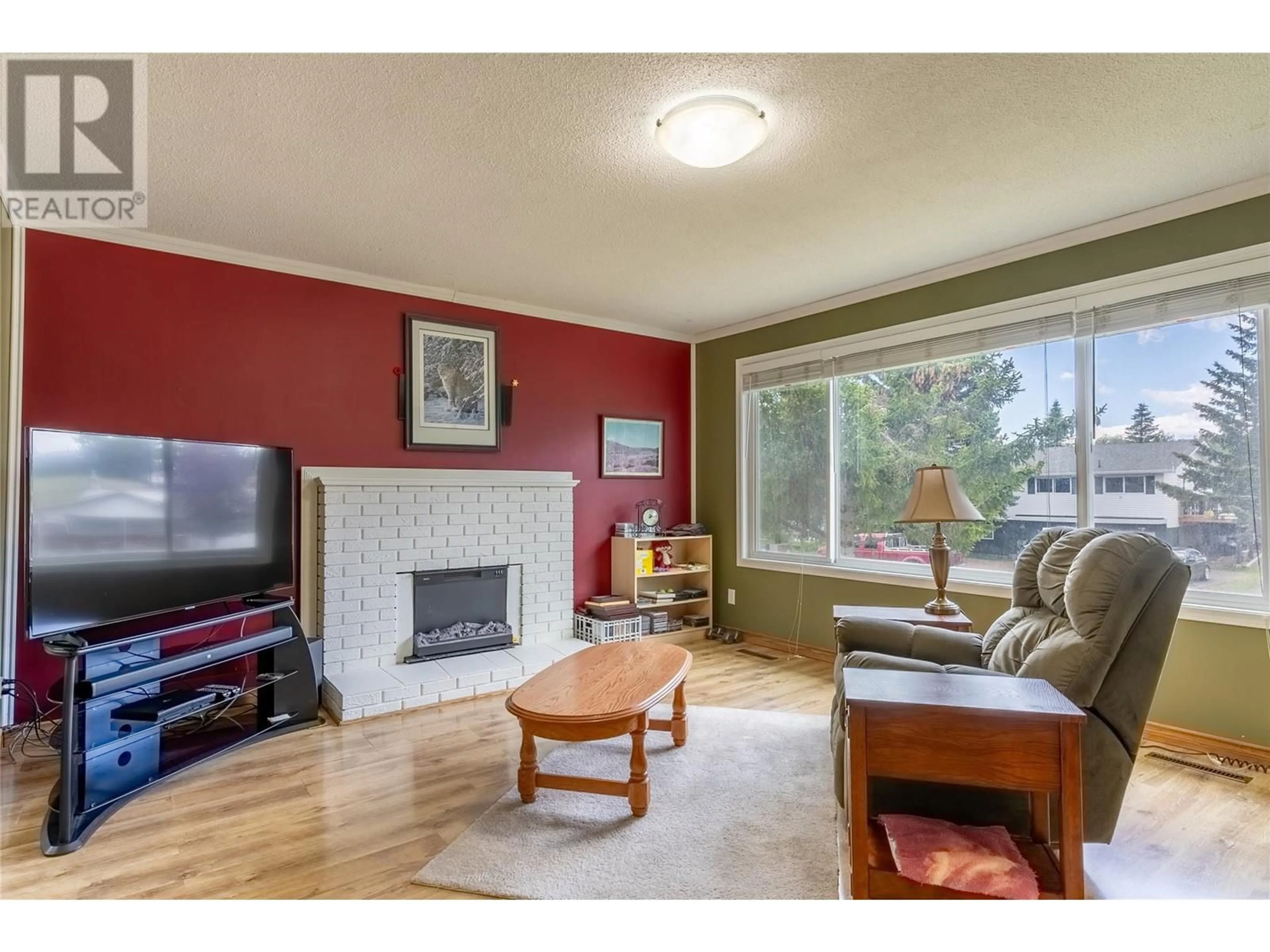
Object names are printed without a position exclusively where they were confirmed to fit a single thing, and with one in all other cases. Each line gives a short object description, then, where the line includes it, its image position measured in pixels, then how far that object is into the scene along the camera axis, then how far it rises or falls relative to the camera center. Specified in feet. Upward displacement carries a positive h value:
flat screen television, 7.36 -0.50
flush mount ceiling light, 6.70 +3.93
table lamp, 9.33 -0.36
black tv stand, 6.98 -3.02
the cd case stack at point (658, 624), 15.24 -3.43
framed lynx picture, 13.06 +2.19
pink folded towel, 4.94 -3.10
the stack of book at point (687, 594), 16.17 -2.83
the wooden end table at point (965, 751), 4.90 -2.14
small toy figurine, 16.14 -1.90
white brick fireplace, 11.47 -1.56
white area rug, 5.93 -3.78
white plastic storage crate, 14.16 -3.31
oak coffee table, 6.98 -2.54
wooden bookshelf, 15.40 -2.29
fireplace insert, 12.59 -2.64
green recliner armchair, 5.44 -1.64
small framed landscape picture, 15.87 +0.99
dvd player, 7.92 -2.85
